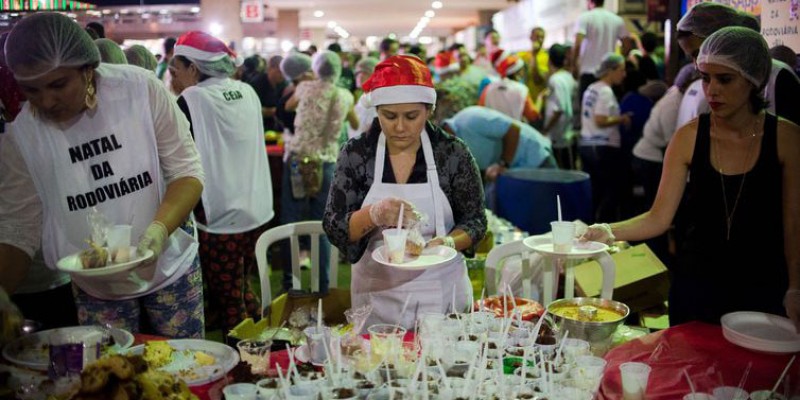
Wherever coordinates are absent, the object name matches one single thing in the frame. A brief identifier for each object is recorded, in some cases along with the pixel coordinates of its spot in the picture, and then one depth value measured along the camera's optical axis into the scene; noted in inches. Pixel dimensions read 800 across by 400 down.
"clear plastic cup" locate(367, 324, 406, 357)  82.7
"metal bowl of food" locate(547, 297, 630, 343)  94.8
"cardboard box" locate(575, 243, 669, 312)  157.1
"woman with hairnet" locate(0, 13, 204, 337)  95.2
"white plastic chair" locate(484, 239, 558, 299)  133.0
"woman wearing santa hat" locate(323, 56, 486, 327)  114.1
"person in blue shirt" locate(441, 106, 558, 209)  222.5
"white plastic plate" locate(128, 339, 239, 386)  83.4
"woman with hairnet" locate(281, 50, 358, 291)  227.3
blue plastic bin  213.7
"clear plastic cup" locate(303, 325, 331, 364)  87.2
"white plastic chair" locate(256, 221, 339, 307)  139.7
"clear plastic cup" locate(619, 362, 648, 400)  78.9
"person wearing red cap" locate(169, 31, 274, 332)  166.4
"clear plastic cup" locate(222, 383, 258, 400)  74.0
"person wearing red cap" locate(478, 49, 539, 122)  298.2
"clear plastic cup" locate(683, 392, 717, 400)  77.3
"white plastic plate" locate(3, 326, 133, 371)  86.0
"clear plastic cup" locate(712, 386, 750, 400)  77.3
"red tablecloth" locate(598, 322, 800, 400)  84.8
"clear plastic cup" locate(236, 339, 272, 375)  85.4
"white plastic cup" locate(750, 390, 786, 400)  77.4
